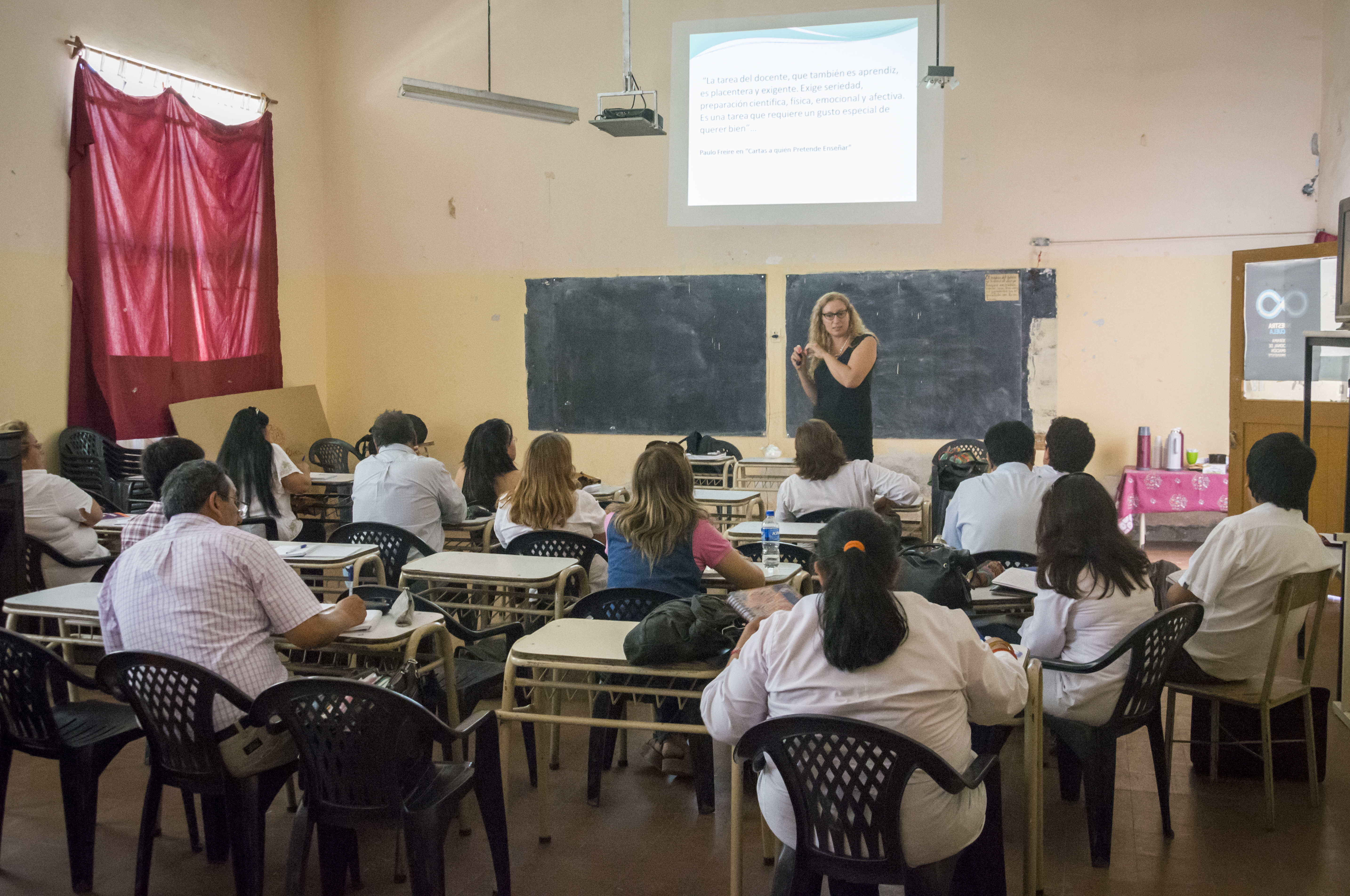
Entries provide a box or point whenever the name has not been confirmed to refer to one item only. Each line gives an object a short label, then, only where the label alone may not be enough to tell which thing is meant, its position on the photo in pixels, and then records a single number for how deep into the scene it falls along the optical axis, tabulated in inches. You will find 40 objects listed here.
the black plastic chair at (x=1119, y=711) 104.7
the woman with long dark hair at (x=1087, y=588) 106.7
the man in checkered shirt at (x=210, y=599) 98.0
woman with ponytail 76.4
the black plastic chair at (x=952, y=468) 221.5
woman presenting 251.8
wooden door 227.8
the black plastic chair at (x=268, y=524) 186.7
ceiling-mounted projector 225.8
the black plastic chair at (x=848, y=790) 74.4
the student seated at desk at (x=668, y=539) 127.7
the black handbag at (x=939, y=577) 119.5
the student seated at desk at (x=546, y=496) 161.8
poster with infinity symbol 238.2
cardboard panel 286.5
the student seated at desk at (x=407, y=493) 184.7
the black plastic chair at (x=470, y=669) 121.6
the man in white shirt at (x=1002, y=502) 153.3
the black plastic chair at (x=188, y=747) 92.4
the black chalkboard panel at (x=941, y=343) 293.3
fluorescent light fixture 237.5
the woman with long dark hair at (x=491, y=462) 203.6
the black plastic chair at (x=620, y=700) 121.5
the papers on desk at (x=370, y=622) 107.0
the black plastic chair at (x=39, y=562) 167.3
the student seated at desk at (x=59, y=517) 170.4
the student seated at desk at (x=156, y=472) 136.6
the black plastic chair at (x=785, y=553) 154.5
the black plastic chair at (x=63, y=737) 99.7
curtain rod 253.8
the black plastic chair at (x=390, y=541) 165.0
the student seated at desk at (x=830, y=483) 180.9
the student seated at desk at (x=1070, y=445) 158.2
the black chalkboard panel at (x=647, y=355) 313.6
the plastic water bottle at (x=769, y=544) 142.8
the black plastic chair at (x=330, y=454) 327.0
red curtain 261.0
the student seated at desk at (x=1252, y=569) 120.6
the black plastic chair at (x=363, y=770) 86.5
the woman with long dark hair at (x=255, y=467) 195.2
